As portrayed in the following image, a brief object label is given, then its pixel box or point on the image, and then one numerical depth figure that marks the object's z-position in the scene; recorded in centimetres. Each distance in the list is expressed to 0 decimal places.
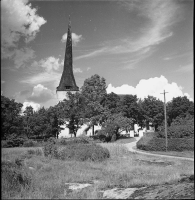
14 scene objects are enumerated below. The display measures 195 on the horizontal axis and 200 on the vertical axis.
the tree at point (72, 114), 4105
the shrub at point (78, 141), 2998
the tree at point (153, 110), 5016
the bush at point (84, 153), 1931
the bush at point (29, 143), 2521
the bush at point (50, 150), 2027
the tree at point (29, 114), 4096
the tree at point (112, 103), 4528
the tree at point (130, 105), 5235
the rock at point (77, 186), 893
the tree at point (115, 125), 4119
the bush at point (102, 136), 4148
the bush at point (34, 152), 2122
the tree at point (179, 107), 4256
